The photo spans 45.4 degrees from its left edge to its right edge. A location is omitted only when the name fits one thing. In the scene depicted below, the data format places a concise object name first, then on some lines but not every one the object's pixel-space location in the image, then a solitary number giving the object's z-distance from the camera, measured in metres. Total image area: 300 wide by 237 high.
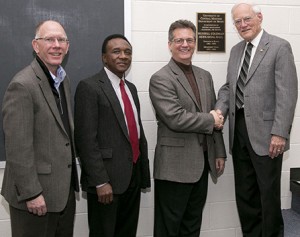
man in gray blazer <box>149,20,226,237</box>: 2.22
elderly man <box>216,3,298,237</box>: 2.25
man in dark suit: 2.04
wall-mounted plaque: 2.76
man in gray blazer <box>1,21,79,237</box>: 1.67
